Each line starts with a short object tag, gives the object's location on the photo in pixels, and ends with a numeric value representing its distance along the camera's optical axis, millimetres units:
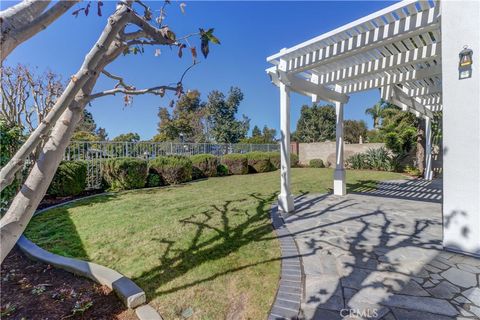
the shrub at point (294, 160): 17405
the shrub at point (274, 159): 14977
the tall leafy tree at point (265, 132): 33997
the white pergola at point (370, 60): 3377
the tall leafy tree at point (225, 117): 24688
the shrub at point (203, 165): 11508
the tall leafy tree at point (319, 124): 31122
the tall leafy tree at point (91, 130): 14973
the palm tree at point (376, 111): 18477
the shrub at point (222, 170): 12758
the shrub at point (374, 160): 13273
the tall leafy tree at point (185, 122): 23422
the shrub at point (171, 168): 9391
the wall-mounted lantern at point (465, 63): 2924
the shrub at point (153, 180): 9180
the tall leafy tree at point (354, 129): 29578
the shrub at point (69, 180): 6887
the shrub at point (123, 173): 8242
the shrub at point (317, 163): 16578
